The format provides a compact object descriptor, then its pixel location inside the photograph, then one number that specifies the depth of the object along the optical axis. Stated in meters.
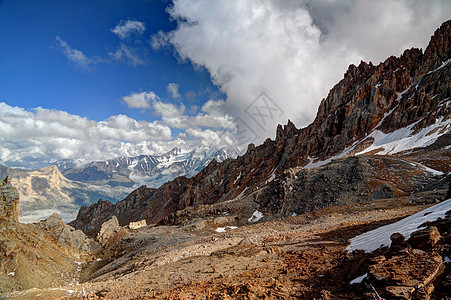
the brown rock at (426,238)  8.84
